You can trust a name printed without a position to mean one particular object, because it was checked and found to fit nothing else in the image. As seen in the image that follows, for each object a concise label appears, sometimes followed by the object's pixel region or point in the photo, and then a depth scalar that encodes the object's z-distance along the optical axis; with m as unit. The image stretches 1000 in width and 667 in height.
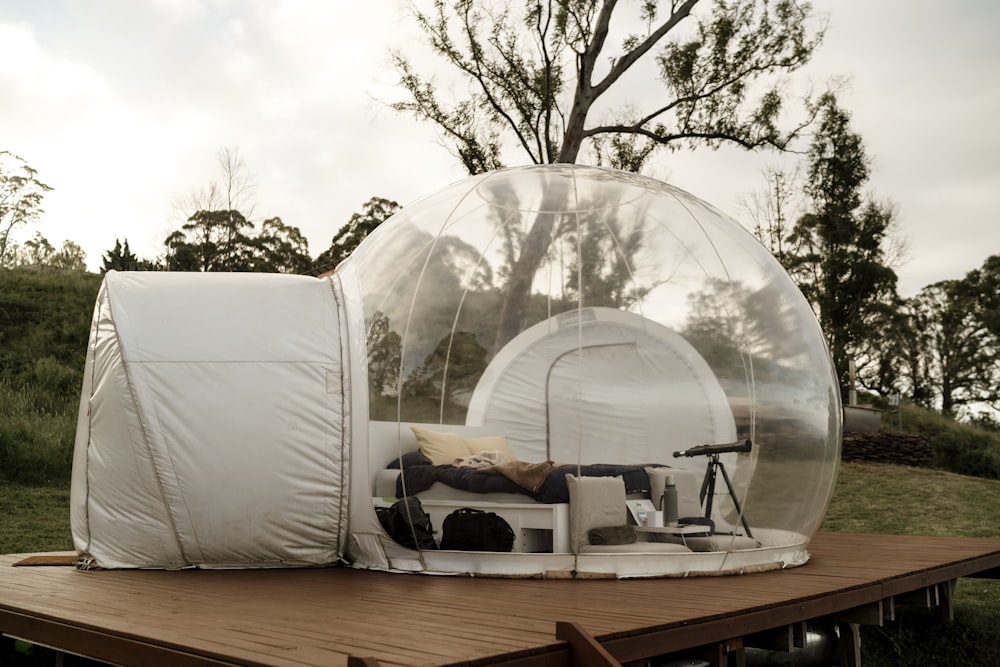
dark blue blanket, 5.84
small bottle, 6.20
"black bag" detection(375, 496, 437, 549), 5.90
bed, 5.84
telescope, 6.22
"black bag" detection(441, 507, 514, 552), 5.80
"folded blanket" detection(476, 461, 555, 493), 5.84
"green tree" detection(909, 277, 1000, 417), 29.14
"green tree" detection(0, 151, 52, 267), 24.56
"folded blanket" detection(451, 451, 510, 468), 5.95
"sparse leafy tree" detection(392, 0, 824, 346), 16.33
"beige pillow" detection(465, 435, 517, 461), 6.15
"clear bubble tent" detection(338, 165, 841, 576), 6.04
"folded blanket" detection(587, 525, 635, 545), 5.83
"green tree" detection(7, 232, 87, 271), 24.44
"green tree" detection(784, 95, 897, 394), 21.06
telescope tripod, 6.21
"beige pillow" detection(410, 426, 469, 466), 6.05
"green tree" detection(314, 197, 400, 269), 21.12
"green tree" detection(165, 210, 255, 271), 21.17
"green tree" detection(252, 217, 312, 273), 23.34
